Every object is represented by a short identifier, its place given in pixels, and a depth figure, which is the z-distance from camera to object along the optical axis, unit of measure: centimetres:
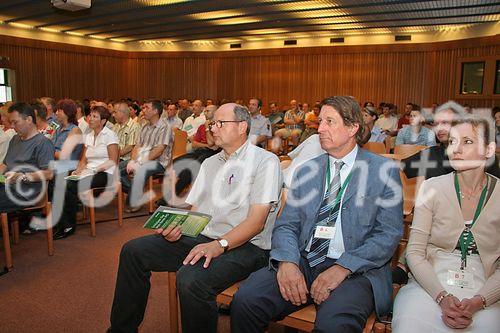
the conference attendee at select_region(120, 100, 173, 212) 560
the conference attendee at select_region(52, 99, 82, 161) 506
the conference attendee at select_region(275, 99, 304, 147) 1023
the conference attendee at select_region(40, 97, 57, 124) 654
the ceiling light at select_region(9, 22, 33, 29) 1515
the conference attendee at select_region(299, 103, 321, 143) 889
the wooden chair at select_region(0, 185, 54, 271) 363
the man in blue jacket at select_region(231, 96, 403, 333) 192
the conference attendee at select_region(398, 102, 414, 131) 1166
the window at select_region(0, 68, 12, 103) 1491
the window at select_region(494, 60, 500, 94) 1291
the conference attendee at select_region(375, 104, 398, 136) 1148
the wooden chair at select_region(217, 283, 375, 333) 191
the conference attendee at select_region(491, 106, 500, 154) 661
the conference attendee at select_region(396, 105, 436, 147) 630
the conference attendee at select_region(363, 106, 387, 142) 555
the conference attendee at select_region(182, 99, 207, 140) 864
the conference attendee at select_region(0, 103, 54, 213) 381
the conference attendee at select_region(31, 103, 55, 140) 459
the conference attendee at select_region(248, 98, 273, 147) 837
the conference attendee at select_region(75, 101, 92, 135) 650
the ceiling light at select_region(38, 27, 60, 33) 1608
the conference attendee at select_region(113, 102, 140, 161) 620
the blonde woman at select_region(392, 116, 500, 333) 181
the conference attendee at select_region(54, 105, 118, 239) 474
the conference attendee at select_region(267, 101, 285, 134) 1156
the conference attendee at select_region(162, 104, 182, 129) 865
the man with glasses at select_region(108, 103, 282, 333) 214
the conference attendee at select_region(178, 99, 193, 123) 1261
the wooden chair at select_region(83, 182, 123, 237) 473
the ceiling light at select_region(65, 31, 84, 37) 1707
